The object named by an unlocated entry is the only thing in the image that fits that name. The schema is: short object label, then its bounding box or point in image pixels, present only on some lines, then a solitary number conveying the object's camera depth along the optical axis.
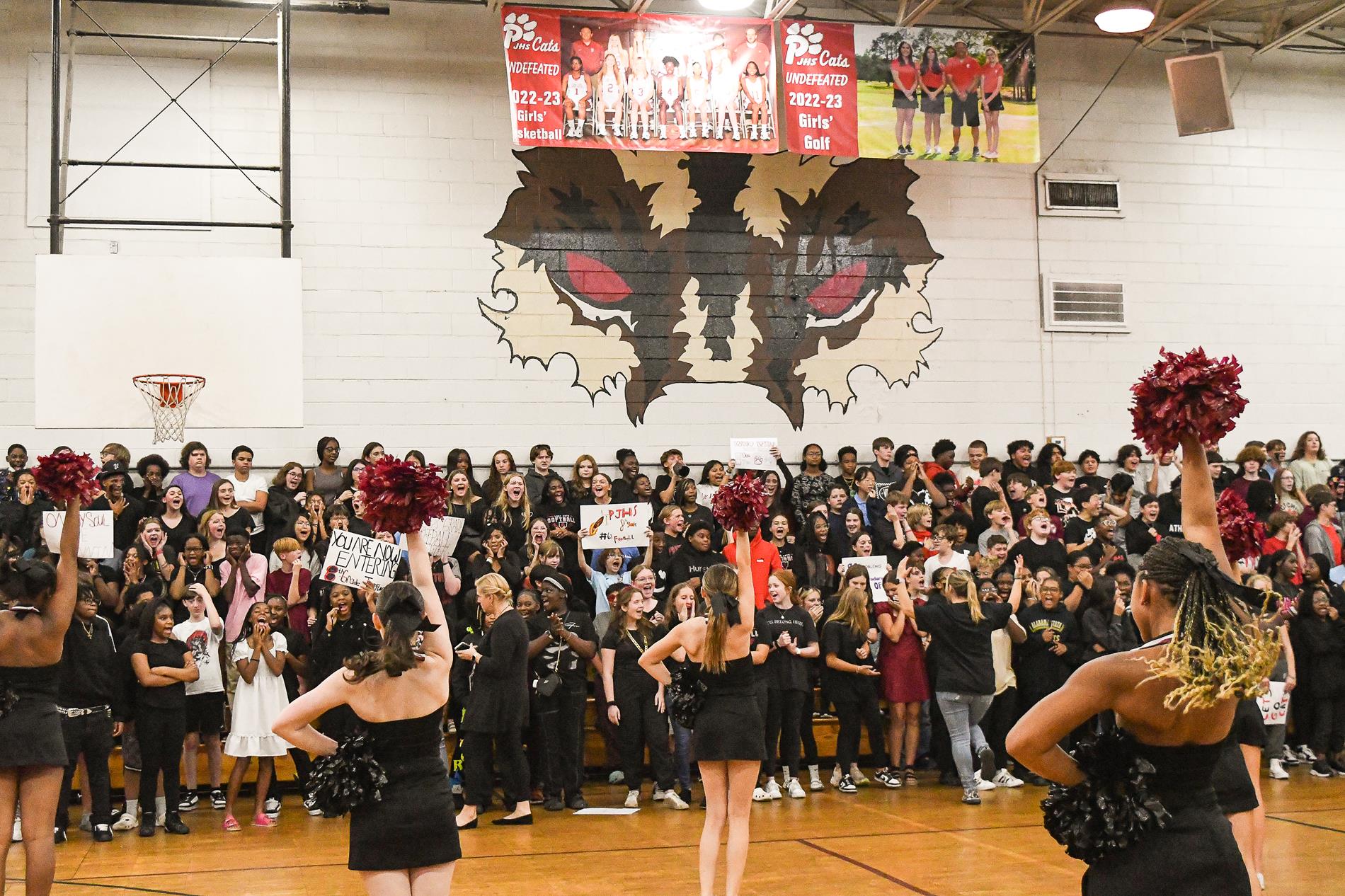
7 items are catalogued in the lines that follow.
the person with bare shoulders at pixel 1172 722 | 2.97
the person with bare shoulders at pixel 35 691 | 5.20
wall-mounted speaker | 13.95
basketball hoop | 10.88
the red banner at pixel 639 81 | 13.05
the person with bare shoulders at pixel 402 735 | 3.98
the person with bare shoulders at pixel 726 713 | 6.20
